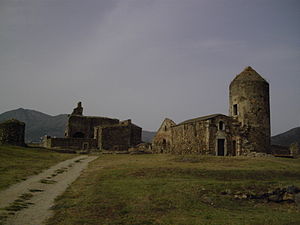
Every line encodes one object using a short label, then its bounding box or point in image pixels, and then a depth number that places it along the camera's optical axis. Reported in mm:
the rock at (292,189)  13945
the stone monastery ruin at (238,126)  30266
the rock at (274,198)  13531
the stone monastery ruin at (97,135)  40594
